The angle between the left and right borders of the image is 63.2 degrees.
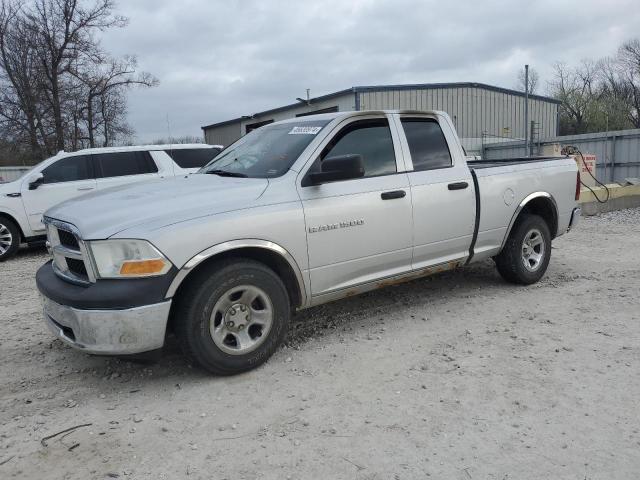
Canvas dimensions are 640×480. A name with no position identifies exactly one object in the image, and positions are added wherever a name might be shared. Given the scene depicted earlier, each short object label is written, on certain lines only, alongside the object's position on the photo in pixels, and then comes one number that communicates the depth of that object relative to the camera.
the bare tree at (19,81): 28.47
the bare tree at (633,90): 51.27
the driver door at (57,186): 9.14
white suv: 9.01
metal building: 23.39
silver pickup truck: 3.29
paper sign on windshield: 4.32
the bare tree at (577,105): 52.06
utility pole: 15.74
